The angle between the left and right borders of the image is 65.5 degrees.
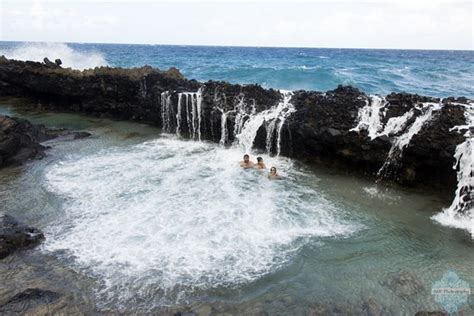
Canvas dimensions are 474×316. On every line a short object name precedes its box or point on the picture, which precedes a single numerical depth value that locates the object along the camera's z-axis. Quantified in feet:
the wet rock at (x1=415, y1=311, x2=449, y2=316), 19.09
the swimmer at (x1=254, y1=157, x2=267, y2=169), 42.02
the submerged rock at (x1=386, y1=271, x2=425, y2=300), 21.88
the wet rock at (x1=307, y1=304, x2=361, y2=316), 20.24
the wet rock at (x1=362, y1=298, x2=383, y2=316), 20.31
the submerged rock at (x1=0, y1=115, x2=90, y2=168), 42.63
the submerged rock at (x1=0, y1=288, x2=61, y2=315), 19.83
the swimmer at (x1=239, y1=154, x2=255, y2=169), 42.42
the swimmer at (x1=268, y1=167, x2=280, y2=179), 39.58
